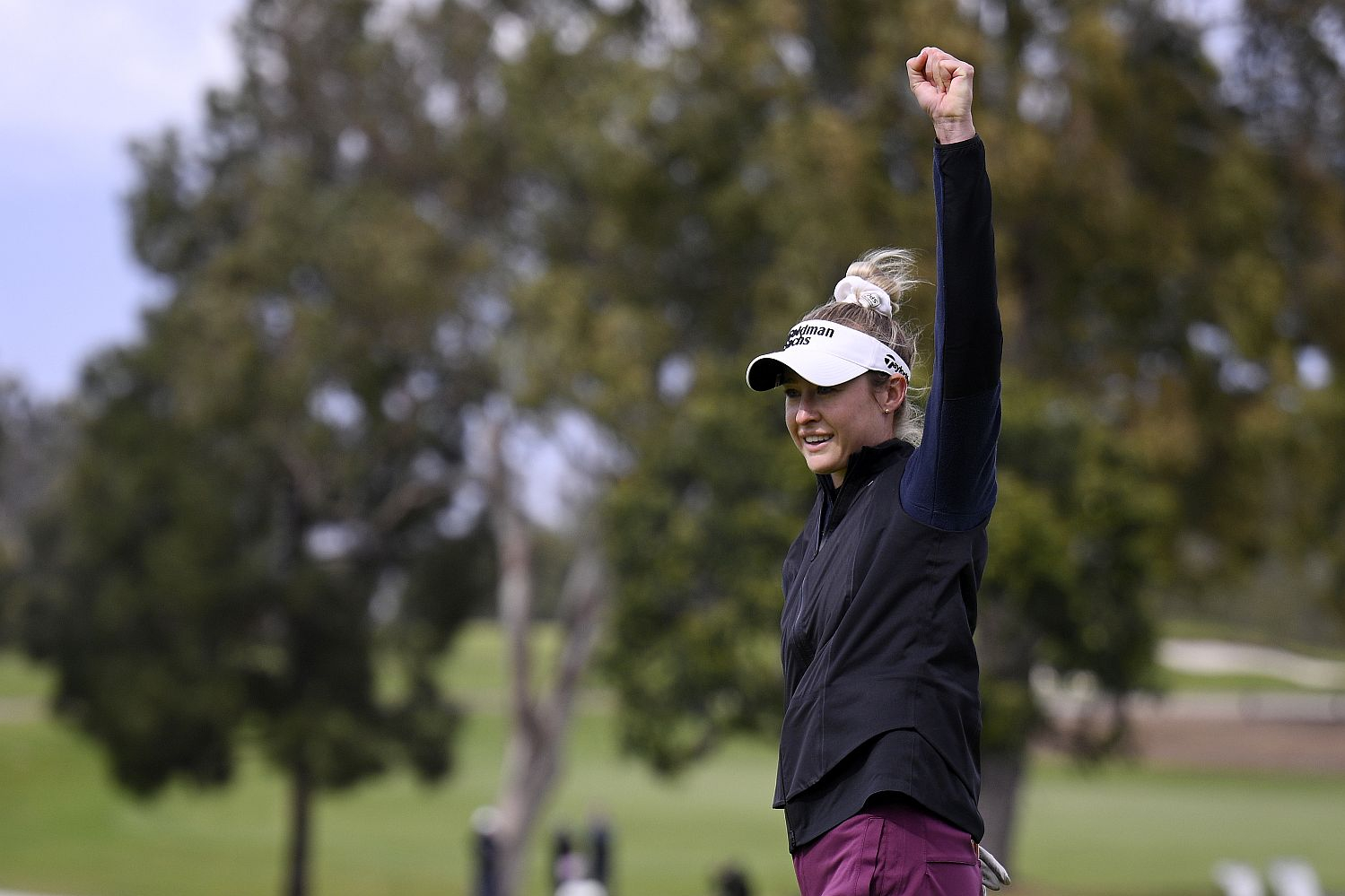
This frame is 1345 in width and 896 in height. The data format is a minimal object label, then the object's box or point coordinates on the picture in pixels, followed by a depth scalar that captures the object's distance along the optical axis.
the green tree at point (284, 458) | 42.37
